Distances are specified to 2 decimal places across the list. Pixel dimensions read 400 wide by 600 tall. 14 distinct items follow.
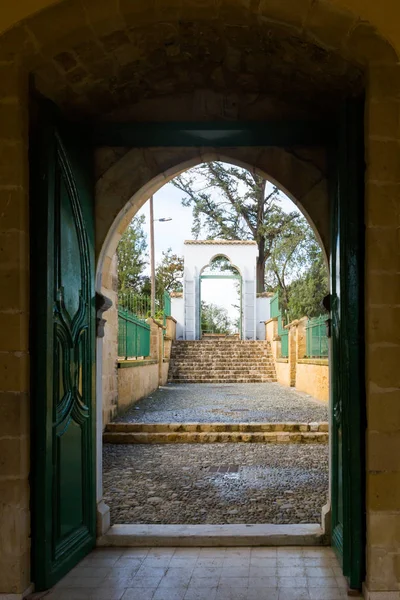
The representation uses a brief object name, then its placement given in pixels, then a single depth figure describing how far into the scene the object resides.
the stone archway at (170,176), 3.78
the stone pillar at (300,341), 13.39
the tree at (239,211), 23.95
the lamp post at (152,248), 19.64
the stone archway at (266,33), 2.66
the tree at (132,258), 25.53
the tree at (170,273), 27.27
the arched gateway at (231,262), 22.39
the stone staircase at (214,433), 7.46
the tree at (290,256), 19.75
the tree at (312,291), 17.88
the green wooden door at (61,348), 2.92
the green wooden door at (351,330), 2.82
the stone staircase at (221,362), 17.11
